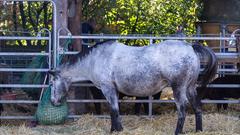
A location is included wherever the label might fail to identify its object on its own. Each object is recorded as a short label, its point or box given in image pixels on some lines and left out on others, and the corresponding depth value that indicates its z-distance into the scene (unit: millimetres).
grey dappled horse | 7160
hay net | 7961
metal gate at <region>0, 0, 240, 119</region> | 8094
